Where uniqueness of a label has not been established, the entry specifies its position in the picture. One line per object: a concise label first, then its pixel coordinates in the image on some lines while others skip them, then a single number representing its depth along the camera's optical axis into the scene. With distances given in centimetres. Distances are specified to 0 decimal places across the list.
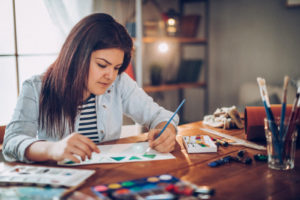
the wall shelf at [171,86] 321
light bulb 336
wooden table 79
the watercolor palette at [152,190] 72
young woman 124
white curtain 259
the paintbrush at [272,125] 95
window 250
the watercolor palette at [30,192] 75
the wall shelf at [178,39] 311
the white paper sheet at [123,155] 103
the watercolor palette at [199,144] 113
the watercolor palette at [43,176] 82
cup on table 94
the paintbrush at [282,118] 94
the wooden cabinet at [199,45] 341
